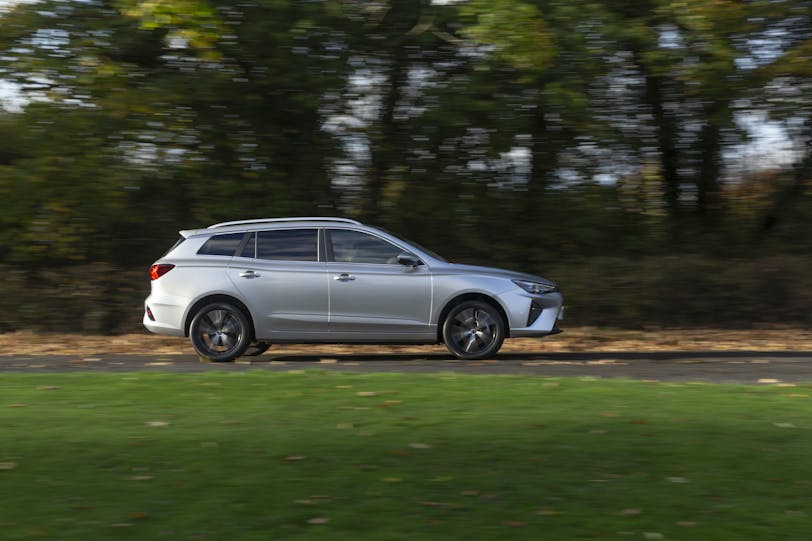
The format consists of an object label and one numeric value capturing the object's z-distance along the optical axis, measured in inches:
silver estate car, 527.8
